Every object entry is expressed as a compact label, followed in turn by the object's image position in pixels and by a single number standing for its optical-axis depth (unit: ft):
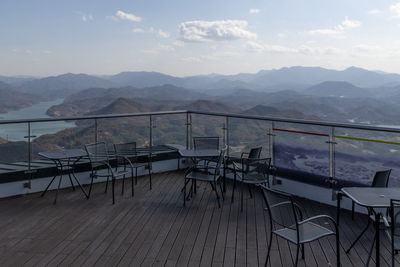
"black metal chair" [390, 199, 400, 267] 7.91
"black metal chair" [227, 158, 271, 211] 14.99
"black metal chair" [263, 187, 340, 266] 8.64
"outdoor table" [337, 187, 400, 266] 8.95
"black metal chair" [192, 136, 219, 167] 19.02
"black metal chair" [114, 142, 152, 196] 18.65
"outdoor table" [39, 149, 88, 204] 16.60
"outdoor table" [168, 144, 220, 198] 16.84
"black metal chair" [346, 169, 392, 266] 11.41
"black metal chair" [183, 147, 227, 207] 15.74
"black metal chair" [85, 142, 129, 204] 17.02
